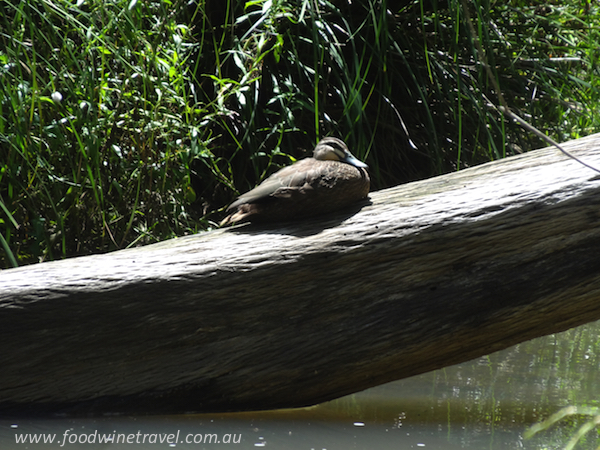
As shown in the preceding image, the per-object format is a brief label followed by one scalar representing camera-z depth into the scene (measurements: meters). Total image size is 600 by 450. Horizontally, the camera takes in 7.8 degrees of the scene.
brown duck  10.31
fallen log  10.17
